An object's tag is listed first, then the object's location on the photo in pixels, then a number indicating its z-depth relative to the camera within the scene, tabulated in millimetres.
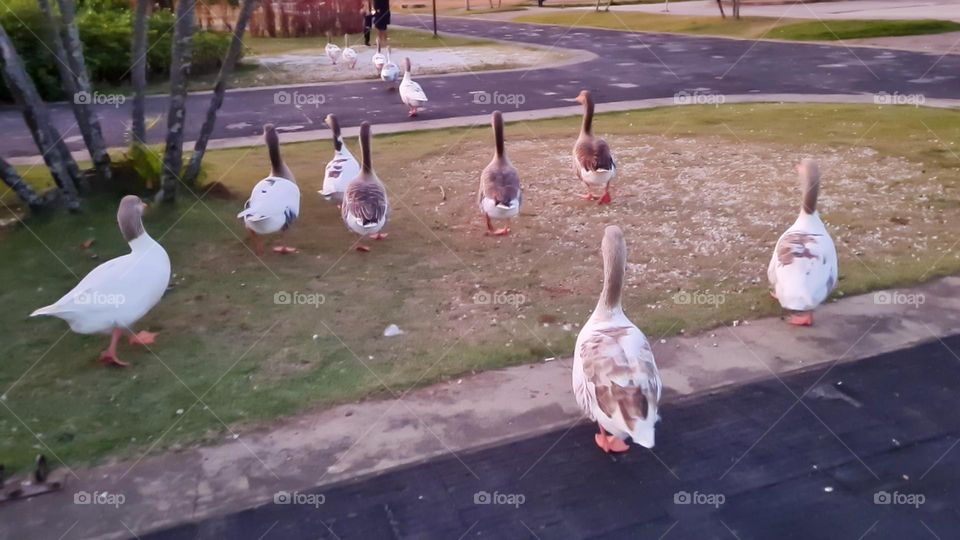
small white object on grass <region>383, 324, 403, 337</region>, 6602
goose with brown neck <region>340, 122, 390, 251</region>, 8062
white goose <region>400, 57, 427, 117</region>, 16141
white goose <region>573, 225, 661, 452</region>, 4461
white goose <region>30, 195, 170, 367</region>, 5816
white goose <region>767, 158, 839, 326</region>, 6191
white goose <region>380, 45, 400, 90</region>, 19891
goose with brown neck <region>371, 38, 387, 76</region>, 21891
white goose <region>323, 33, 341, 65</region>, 25375
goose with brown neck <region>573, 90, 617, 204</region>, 9531
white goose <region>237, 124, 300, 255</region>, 7988
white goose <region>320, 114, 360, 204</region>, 9414
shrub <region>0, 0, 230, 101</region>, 19391
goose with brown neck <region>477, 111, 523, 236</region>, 8422
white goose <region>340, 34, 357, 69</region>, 24297
